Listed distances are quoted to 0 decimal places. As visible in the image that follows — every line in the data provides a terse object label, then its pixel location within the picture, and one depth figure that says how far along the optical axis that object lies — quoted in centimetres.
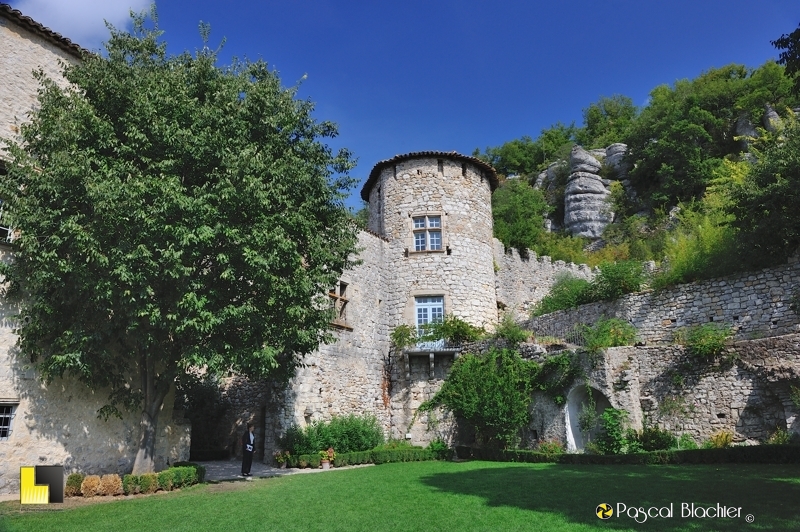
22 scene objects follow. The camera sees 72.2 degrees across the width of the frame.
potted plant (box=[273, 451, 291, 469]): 1733
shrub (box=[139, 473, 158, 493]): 1160
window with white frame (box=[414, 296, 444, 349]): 2238
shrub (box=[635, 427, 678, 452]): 1498
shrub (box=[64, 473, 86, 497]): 1114
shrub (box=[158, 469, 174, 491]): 1191
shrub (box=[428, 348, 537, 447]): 1816
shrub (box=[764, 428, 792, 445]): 1322
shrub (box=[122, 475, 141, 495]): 1144
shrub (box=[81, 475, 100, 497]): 1107
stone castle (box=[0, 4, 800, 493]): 1276
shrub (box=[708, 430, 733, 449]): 1417
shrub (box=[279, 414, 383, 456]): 1753
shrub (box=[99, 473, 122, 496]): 1126
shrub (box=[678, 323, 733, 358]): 1539
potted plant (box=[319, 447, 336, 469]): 1727
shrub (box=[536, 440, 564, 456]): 1648
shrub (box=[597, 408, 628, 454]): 1548
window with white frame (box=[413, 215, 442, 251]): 2327
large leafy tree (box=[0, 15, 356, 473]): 1101
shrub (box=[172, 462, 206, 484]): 1294
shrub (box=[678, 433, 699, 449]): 1480
